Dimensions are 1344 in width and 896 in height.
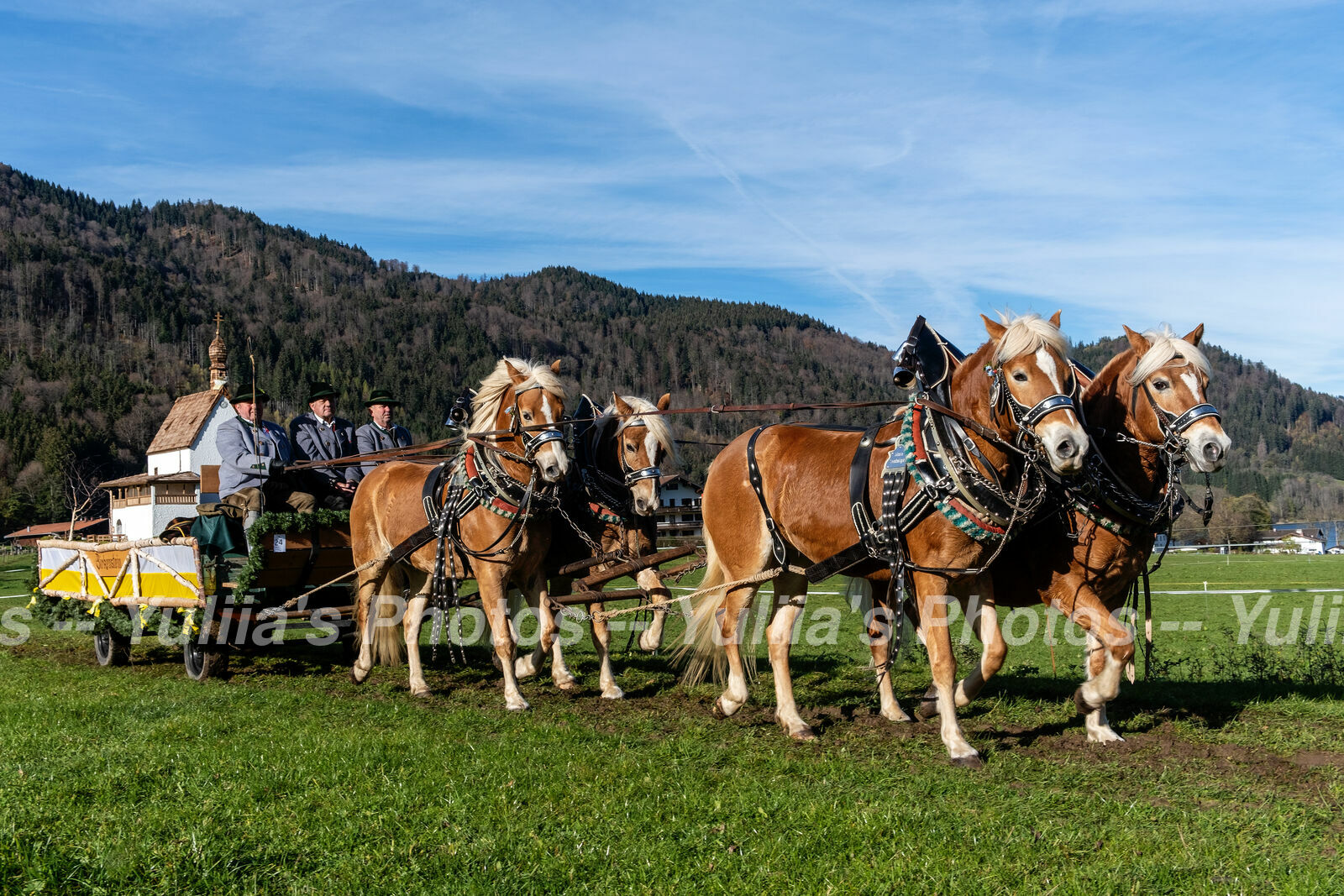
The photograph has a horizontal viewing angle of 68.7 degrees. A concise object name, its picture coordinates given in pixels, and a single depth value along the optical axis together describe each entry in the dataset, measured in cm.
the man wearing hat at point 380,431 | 1180
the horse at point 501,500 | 788
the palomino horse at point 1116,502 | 607
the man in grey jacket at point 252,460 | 987
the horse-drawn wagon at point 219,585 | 916
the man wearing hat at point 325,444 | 1075
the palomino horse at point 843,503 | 564
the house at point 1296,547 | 5102
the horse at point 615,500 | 852
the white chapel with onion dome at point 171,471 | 5066
